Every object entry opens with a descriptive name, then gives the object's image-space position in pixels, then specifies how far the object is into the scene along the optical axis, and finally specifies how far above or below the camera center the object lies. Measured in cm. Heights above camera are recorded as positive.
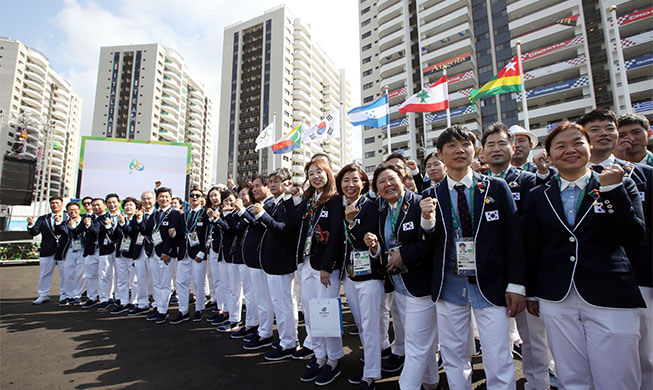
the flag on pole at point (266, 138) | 1498 +516
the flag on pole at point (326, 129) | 1322 +503
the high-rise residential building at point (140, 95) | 6700 +3353
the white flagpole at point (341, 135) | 1370 +481
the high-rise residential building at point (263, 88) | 5550 +2936
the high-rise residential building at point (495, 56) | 2794 +2049
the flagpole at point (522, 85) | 1006 +514
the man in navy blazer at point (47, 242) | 682 -2
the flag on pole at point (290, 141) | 1479 +485
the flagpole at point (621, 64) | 888 +525
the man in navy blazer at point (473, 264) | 195 -19
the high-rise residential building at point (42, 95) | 5309 +2875
